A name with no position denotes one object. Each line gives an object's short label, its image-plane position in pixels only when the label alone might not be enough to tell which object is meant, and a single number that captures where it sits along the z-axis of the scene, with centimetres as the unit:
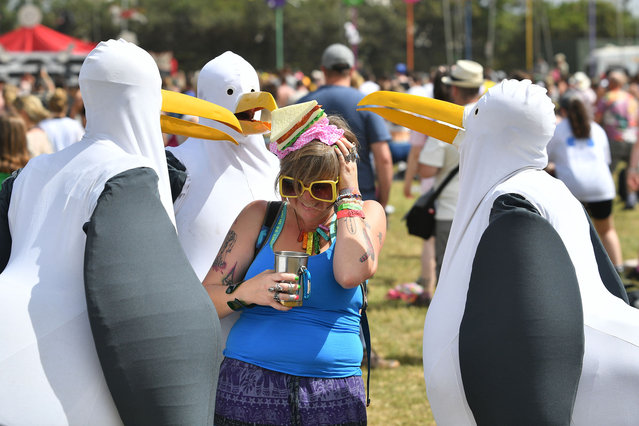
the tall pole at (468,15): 4059
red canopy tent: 2209
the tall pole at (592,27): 3977
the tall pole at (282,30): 5194
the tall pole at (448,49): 4809
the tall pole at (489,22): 4422
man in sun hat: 588
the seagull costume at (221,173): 358
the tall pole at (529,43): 4647
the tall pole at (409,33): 3550
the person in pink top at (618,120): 1111
